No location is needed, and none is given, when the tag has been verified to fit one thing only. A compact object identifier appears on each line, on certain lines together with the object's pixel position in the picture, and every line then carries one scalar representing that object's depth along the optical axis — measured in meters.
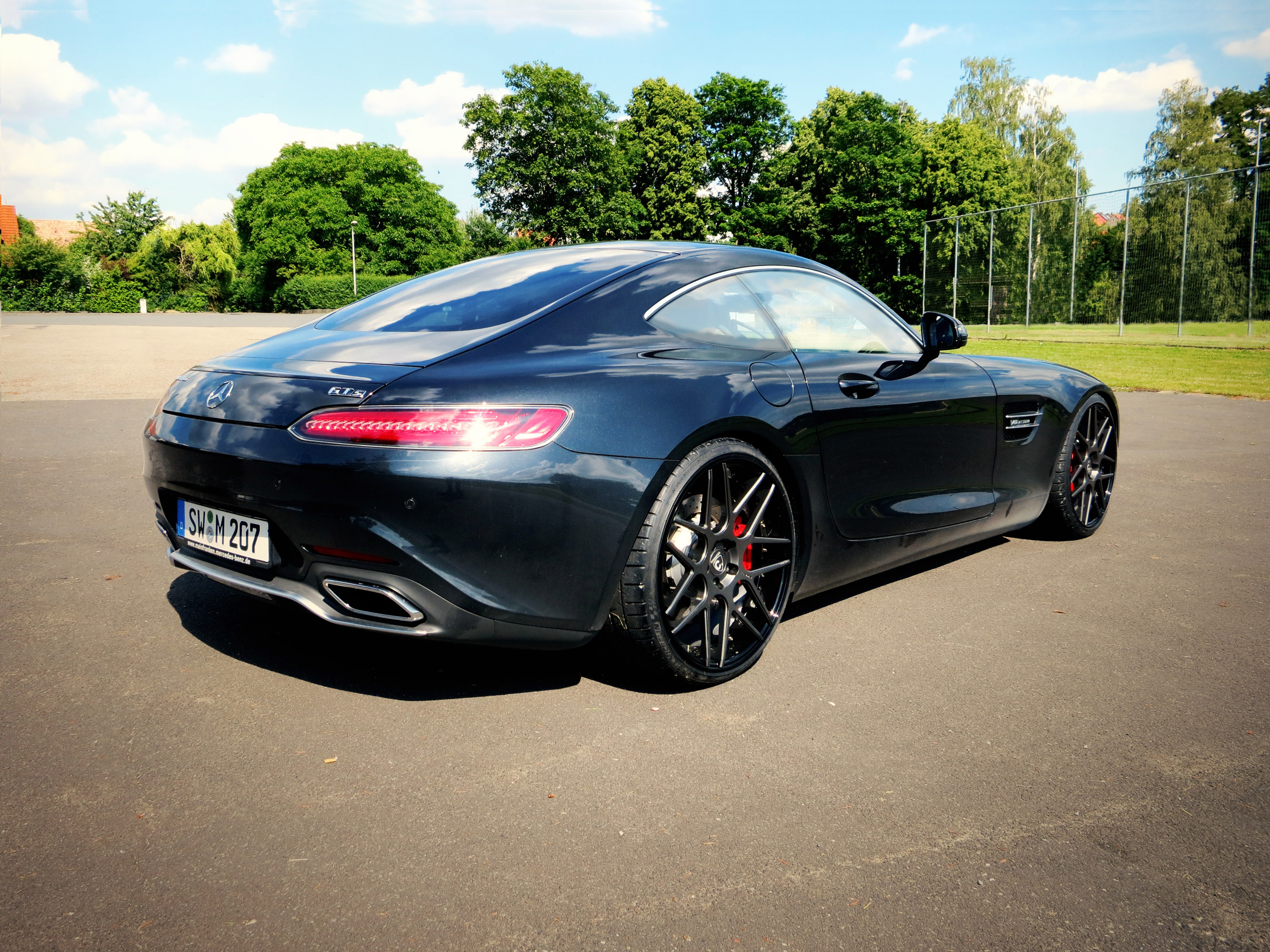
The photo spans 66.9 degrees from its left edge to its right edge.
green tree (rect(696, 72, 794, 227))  58.72
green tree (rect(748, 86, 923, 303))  50.88
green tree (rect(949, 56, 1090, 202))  50.09
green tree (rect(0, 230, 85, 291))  66.56
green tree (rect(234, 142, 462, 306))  69.50
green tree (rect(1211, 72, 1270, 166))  50.97
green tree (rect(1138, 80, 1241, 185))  46.88
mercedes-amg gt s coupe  2.53
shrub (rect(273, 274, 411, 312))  66.06
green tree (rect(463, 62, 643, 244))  57.66
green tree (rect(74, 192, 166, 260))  78.31
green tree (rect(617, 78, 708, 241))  58.78
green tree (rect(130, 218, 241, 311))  74.25
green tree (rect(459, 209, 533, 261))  60.16
